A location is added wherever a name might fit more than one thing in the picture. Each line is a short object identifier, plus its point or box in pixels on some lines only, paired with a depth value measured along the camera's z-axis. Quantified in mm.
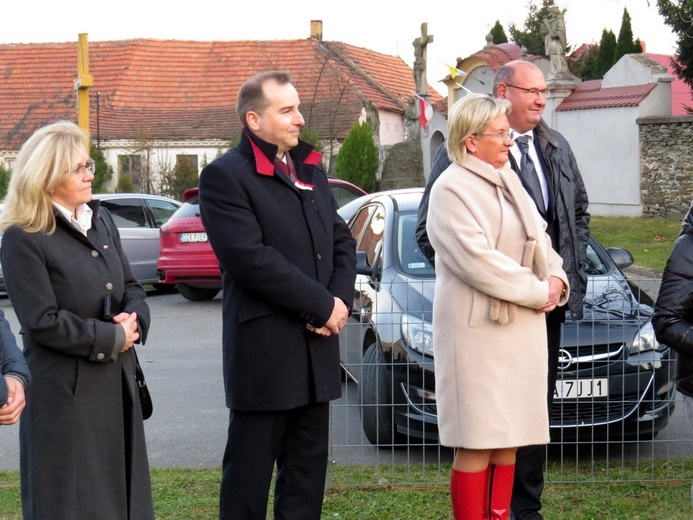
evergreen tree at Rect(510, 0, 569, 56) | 49219
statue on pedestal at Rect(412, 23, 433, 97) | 38375
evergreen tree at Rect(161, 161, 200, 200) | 35719
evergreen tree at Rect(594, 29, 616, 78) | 41438
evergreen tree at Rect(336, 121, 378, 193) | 33844
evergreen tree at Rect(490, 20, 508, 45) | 47281
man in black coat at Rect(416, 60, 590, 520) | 5141
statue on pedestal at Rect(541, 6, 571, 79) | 28719
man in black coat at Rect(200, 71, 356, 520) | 4270
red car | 15742
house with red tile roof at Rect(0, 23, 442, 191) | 42281
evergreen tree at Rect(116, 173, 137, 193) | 36438
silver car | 17625
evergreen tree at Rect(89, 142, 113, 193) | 36781
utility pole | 20172
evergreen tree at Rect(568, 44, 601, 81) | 45159
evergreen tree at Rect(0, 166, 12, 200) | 37469
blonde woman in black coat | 4016
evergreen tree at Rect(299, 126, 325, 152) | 31797
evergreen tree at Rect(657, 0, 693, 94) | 25375
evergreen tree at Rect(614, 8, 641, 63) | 40688
